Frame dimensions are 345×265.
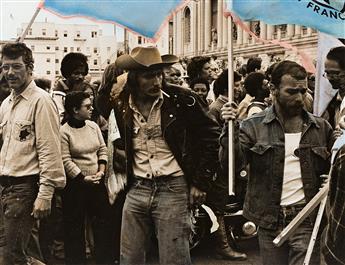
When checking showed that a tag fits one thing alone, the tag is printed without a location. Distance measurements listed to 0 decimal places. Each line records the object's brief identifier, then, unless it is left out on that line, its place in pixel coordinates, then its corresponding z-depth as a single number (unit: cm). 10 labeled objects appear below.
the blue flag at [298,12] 402
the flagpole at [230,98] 396
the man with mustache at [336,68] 464
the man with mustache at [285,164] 381
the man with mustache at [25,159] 430
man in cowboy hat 413
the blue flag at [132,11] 414
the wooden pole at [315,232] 355
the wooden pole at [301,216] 351
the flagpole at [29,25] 456
